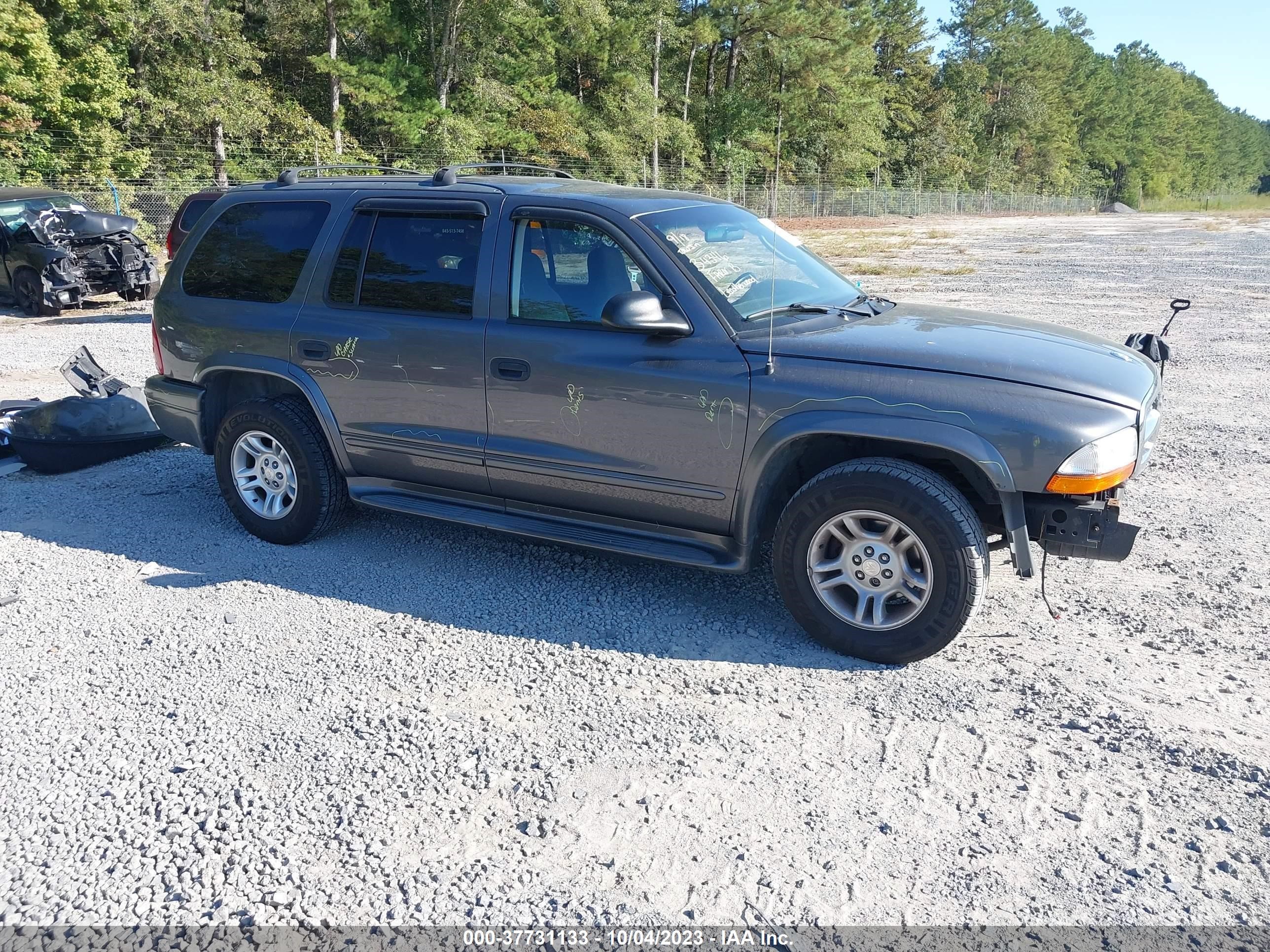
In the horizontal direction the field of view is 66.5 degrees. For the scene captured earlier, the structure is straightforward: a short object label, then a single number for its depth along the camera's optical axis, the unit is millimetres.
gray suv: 3742
